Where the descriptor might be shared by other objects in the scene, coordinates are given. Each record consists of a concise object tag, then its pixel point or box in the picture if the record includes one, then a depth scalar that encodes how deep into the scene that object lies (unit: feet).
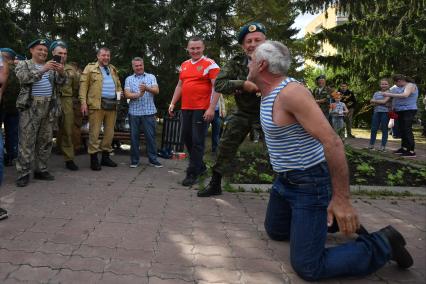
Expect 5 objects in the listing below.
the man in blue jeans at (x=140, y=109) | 22.52
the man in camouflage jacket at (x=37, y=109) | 17.16
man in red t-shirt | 17.87
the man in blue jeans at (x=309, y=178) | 8.47
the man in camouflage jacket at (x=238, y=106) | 14.75
